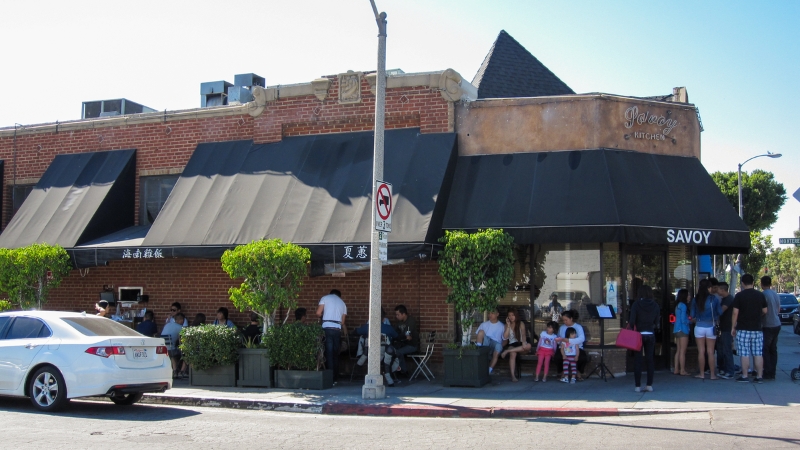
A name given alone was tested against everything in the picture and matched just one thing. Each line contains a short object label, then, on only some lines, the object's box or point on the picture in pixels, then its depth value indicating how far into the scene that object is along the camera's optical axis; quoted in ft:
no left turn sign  37.68
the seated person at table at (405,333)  44.70
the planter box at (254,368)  42.45
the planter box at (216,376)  43.14
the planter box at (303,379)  41.45
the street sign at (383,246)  37.86
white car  32.89
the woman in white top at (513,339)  44.27
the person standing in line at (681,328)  45.14
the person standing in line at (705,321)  43.47
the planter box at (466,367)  41.34
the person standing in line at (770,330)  42.52
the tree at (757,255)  130.06
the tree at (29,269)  50.39
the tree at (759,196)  149.01
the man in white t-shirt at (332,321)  43.88
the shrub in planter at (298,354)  41.22
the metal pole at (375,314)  37.76
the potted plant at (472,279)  40.83
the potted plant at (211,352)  42.65
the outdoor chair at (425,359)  45.16
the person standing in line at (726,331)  43.83
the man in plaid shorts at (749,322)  41.32
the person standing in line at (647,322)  39.17
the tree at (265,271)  41.47
